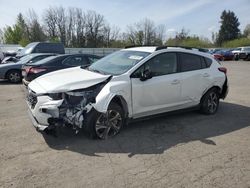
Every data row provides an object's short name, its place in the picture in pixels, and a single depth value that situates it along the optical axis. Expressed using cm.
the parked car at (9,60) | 1023
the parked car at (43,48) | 1177
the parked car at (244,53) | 2468
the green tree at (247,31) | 4905
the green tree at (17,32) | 3703
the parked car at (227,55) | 2572
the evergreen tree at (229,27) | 4649
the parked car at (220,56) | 2427
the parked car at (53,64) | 634
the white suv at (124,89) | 317
